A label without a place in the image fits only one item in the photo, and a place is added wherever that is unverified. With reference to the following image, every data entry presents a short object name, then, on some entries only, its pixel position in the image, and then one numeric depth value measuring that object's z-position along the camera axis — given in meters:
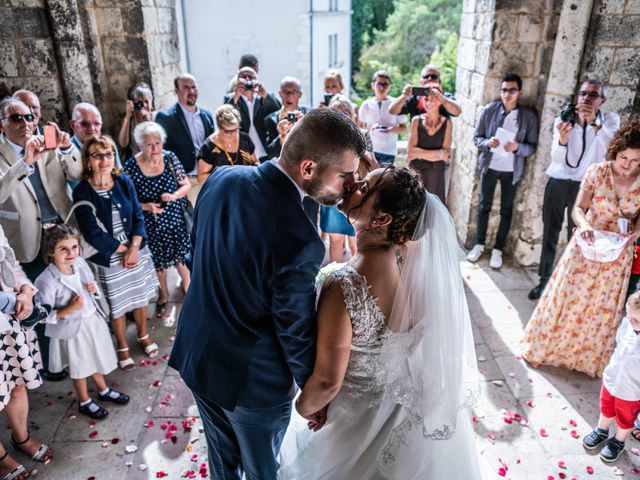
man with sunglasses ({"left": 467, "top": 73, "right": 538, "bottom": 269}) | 4.77
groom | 1.76
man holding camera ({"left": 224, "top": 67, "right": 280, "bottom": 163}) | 5.16
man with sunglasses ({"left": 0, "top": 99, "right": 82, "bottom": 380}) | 3.21
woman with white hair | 3.87
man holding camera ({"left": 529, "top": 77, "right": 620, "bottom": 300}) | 4.11
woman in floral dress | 3.33
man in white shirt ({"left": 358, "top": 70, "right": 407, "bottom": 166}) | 5.21
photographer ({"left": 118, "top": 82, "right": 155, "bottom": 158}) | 4.66
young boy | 2.80
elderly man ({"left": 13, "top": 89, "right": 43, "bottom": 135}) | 3.95
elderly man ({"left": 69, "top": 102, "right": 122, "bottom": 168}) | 3.95
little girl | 3.02
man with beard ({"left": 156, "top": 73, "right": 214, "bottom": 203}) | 4.77
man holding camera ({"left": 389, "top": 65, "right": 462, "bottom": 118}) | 4.71
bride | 2.02
